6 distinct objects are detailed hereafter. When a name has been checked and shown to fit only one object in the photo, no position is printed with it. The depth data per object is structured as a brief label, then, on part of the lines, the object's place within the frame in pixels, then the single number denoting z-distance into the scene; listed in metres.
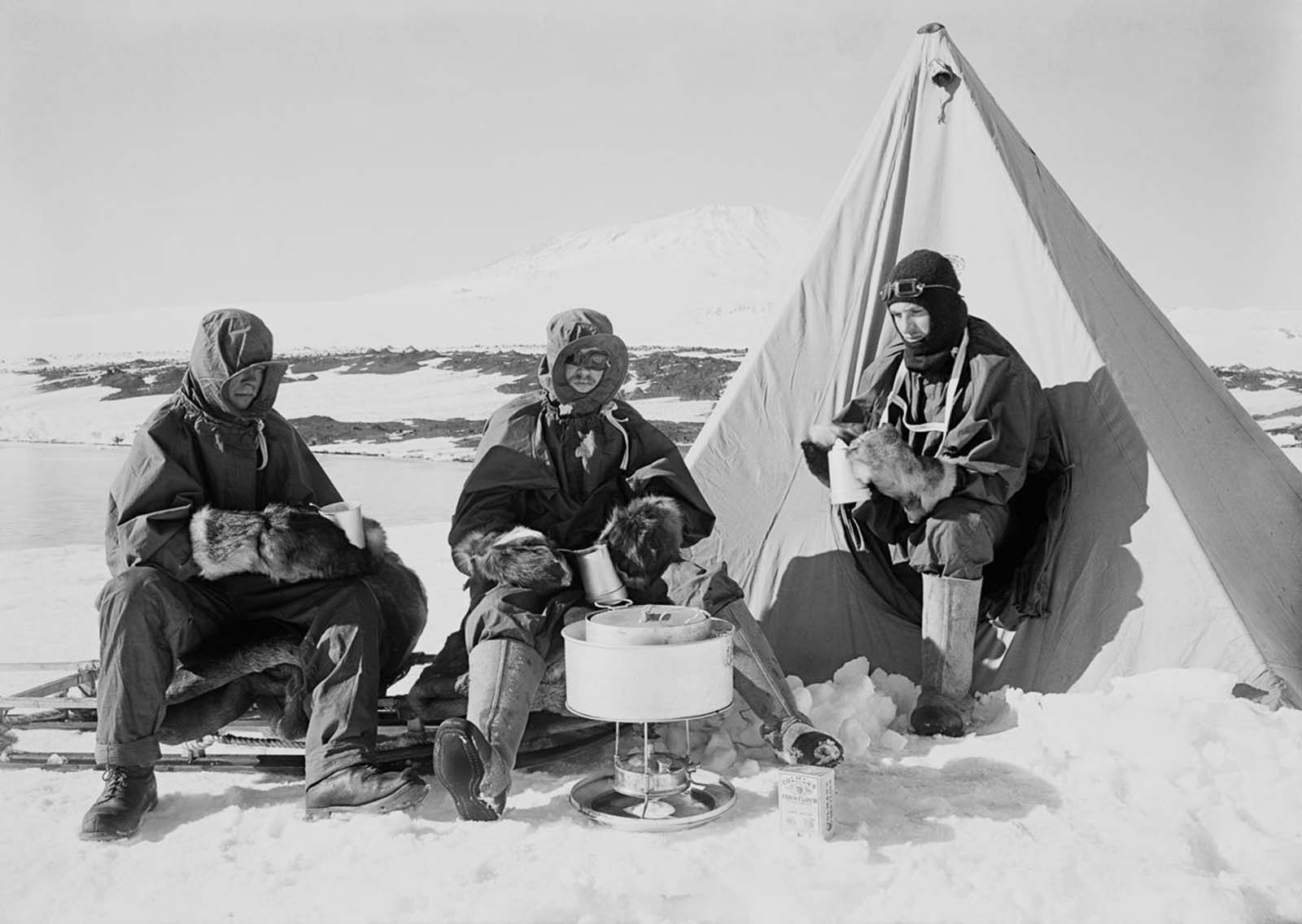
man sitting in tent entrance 3.55
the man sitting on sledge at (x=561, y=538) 2.91
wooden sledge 3.19
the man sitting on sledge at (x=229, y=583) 2.86
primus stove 2.69
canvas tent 3.60
